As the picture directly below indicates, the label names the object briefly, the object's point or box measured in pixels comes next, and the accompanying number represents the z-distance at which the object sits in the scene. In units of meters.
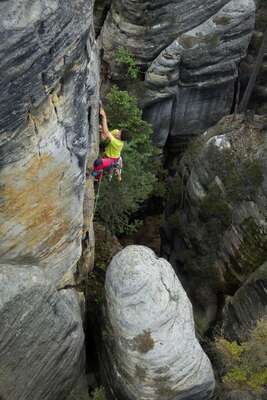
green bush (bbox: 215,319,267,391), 15.13
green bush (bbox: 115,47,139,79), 23.10
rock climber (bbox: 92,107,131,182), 14.29
